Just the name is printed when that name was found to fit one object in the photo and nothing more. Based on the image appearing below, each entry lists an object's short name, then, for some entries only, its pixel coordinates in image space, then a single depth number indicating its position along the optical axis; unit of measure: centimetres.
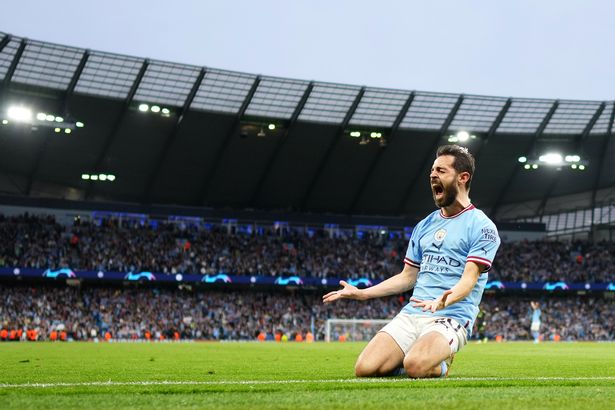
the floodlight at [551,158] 5606
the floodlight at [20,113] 4403
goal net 4466
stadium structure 4806
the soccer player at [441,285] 729
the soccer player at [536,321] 3781
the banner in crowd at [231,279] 4925
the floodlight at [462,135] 5506
